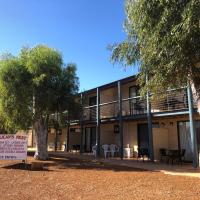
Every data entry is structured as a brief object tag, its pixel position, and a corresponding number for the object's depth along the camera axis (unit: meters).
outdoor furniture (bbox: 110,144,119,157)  16.08
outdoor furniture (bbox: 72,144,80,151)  19.86
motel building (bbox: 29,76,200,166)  12.89
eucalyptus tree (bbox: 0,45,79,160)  12.72
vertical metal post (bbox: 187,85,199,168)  10.80
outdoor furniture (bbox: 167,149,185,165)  11.92
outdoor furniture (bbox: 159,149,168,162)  12.75
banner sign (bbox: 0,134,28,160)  11.83
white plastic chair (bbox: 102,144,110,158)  15.83
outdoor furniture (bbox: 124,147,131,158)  15.74
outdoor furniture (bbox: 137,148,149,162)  13.41
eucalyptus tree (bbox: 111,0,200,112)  5.83
